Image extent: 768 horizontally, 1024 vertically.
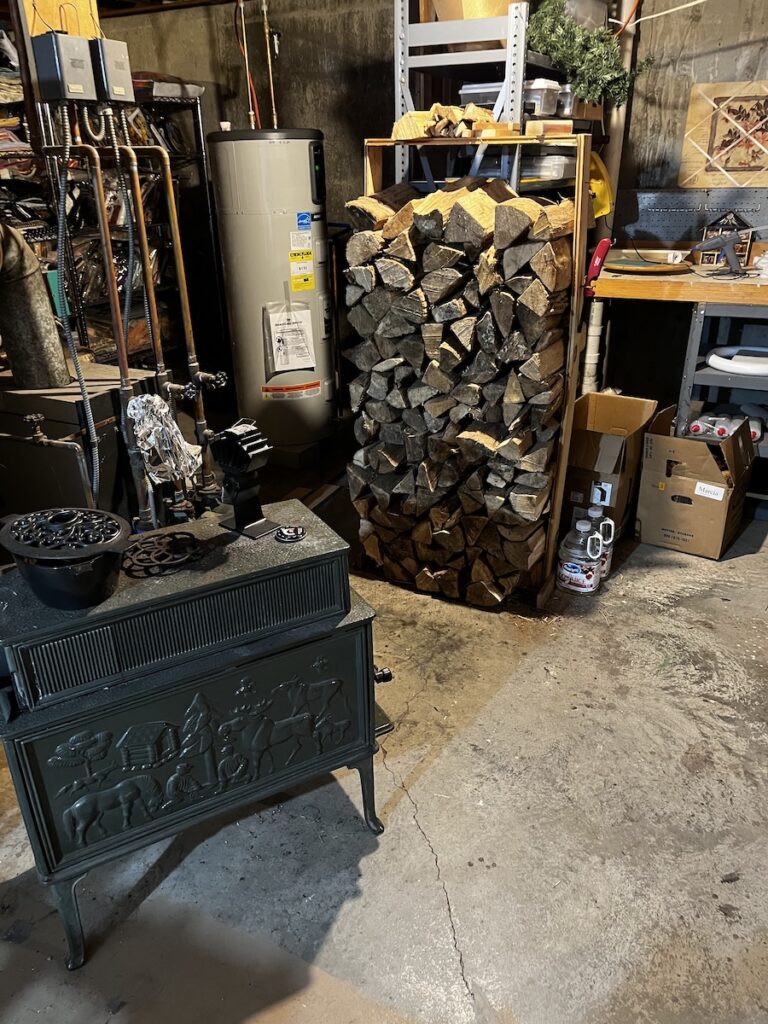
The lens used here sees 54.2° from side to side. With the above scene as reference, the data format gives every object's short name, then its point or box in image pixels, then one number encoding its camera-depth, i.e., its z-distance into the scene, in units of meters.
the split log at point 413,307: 2.37
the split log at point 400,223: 2.37
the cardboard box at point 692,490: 2.88
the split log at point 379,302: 2.43
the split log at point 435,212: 2.28
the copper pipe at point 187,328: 1.88
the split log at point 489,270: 2.26
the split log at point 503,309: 2.26
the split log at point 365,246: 2.40
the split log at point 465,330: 2.35
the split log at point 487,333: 2.32
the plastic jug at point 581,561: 2.76
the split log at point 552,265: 2.17
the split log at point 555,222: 2.17
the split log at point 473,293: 2.32
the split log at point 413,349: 2.45
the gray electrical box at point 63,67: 1.67
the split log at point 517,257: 2.19
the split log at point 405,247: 2.34
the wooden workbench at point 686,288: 2.84
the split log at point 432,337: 2.39
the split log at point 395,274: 2.36
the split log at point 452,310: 2.33
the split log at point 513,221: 2.17
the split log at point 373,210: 2.45
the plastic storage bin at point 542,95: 2.63
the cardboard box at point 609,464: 2.85
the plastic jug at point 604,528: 2.82
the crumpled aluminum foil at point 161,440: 1.58
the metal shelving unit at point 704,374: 2.88
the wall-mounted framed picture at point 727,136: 3.21
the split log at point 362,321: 2.51
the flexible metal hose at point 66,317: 1.77
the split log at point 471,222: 2.22
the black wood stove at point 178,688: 1.35
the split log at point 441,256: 2.30
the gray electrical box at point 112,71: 1.75
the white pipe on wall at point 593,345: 3.35
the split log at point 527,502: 2.48
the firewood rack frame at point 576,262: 2.26
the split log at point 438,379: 2.44
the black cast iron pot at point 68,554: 1.28
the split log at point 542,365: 2.29
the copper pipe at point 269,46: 3.60
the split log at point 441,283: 2.31
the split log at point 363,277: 2.42
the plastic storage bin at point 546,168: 2.63
